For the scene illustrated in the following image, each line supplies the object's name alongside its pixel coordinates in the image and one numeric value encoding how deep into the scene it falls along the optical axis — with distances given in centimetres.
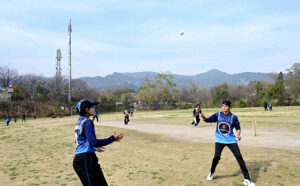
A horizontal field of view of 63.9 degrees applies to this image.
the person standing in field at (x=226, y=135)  559
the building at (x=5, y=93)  6399
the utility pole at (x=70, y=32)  5333
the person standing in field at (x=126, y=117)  2247
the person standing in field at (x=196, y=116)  1943
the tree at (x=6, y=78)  7488
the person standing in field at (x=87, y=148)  356
